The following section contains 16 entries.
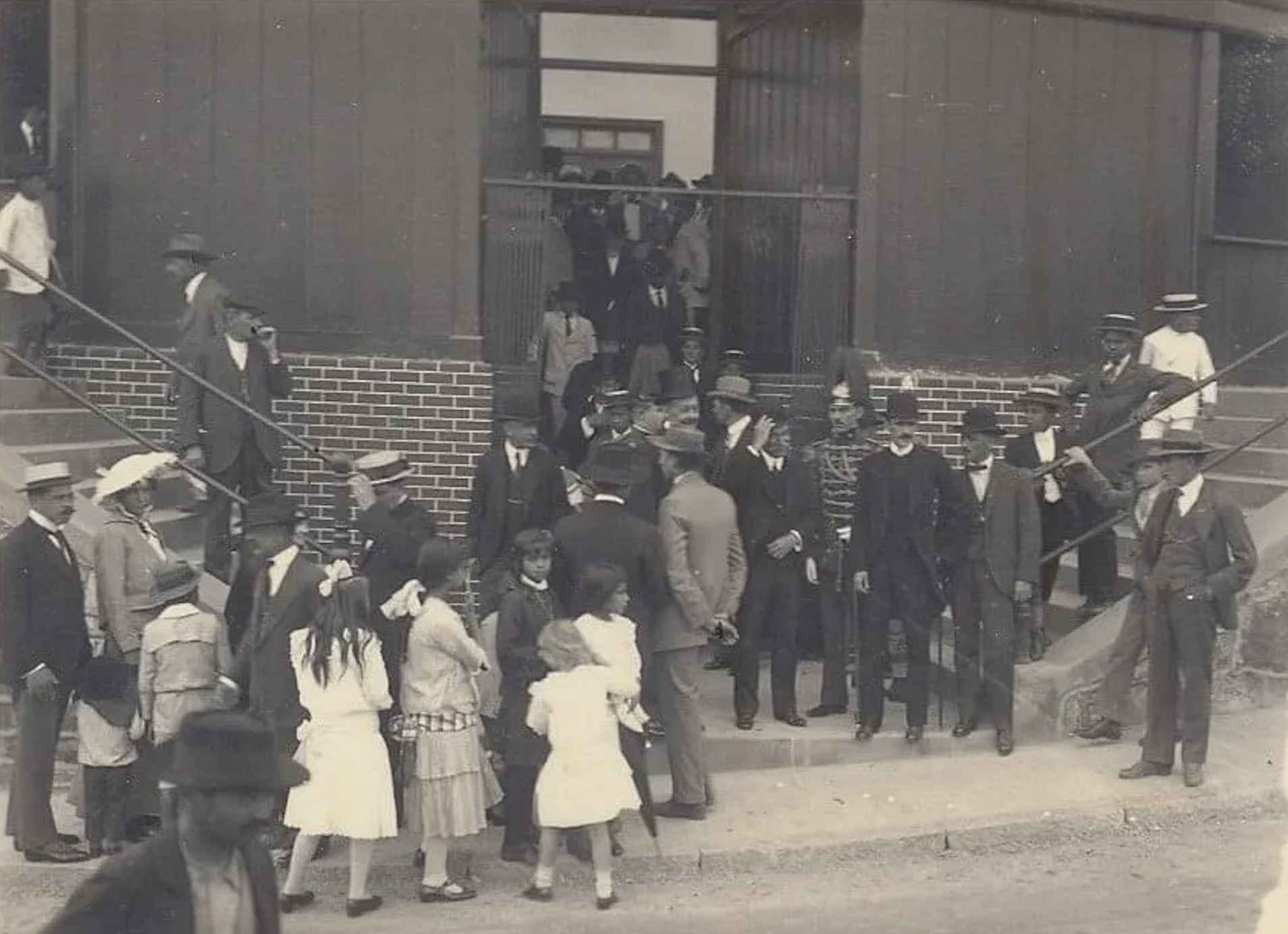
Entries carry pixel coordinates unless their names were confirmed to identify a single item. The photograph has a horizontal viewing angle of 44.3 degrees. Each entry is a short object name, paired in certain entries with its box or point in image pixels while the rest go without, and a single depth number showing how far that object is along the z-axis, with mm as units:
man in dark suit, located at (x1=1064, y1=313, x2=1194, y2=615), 9391
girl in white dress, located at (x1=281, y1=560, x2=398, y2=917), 6340
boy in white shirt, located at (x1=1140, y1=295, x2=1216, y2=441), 9891
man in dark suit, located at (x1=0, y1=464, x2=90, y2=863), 6727
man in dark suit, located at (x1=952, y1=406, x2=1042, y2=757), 8242
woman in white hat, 6949
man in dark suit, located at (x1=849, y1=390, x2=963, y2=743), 8148
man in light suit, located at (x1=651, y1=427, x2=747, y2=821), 7473
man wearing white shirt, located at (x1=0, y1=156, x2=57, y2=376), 9570
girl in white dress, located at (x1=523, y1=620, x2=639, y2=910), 6441
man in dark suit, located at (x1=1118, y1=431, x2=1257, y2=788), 7703
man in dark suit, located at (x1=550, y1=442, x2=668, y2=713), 7176
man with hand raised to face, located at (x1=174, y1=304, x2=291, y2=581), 8805
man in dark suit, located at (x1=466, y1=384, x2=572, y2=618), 8047
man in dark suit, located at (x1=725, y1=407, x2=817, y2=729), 8352
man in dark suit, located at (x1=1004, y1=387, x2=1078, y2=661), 9094
